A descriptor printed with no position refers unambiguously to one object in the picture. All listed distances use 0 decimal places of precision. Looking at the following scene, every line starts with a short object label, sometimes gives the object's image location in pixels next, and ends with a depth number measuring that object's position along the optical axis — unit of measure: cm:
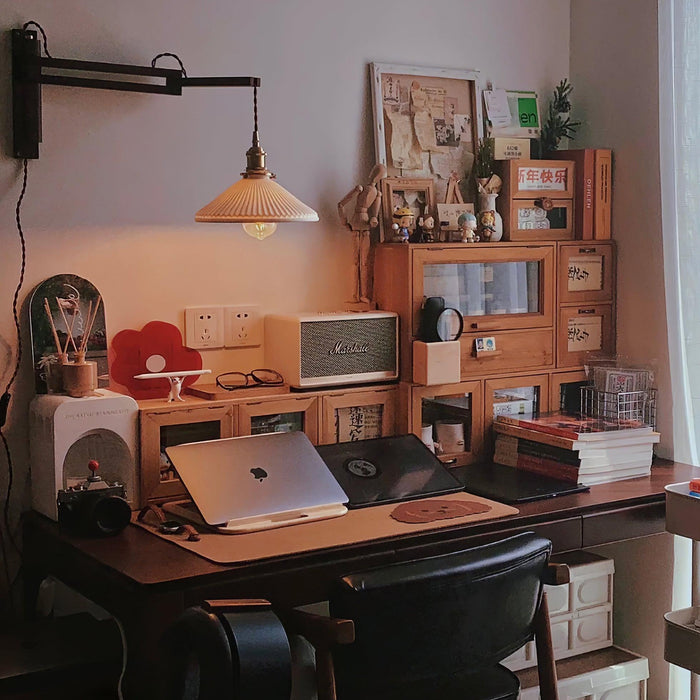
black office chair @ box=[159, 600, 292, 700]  155
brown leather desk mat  203
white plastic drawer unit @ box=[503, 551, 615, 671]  274
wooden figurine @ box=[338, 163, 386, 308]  269
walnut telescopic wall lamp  225
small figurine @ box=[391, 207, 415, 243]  271
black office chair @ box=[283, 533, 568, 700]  173
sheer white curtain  276
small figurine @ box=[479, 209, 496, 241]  283
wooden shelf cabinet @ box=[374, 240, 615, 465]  271
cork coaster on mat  228
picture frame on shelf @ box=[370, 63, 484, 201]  280
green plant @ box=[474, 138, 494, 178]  292
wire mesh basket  285
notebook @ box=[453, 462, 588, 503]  248
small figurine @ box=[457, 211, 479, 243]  276
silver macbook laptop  221
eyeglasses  258
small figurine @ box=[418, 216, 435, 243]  274
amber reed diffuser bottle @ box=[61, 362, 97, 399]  227
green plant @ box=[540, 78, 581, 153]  304
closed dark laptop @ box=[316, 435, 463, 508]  244
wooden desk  192
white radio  257
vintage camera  215
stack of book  259
